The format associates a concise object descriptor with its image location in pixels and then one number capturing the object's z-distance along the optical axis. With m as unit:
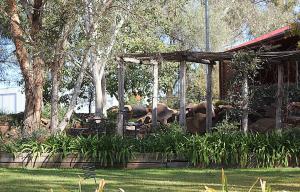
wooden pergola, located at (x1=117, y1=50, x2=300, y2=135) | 15.28
